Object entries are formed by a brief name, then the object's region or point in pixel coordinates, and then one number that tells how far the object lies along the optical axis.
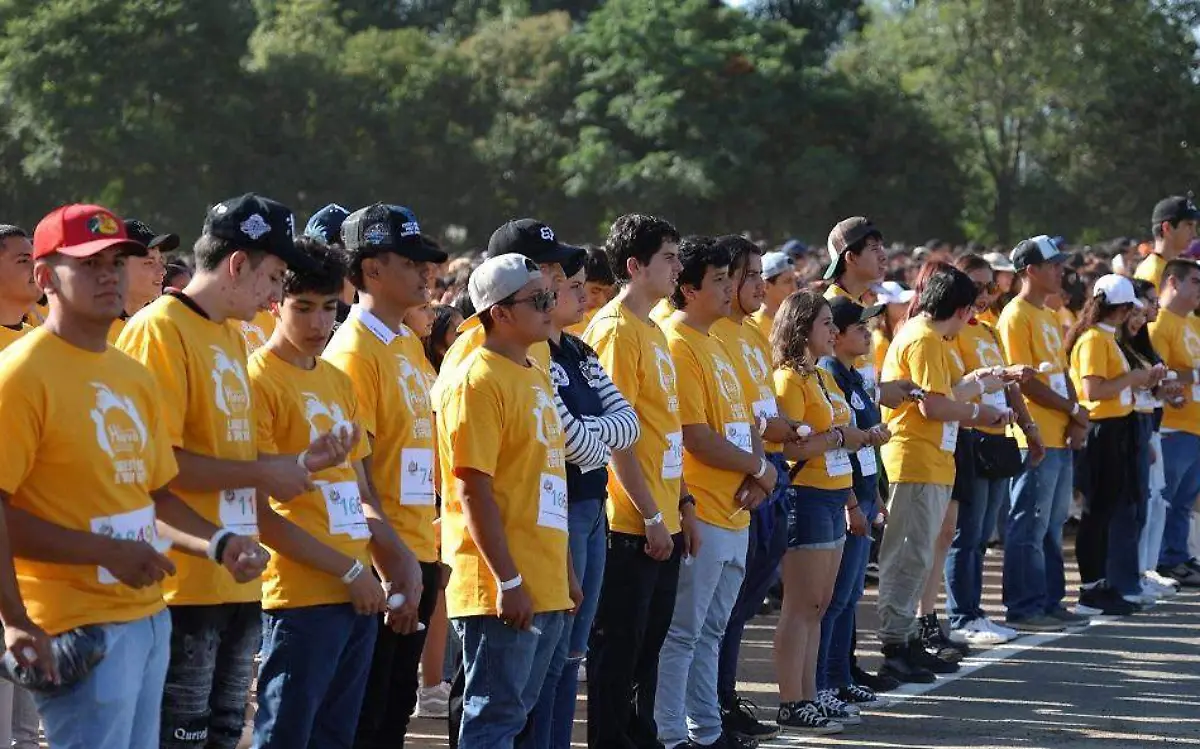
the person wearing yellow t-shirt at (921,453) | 17.44
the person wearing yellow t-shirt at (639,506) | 12.63
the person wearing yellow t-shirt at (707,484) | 13.52
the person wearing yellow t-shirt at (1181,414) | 23.14
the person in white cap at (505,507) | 10.39
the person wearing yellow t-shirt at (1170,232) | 25.27
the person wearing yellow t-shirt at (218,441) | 9.06
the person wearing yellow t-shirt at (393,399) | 10.82
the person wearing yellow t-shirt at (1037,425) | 20.39
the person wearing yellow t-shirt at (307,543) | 9.61
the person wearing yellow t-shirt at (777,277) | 19.16
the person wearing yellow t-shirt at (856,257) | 17.33
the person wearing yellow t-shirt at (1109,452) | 21.48
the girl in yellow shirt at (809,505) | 14.90
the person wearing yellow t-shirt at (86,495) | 7.91
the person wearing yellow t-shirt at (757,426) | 14.34
